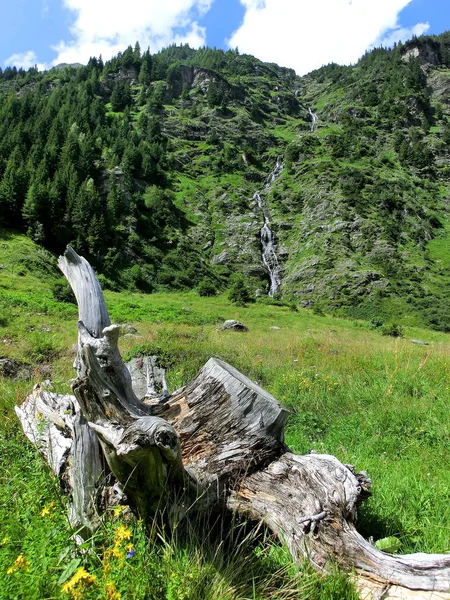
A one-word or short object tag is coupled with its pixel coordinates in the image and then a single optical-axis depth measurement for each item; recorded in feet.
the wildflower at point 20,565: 6.72
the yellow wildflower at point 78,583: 6.20
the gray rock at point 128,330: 55.81
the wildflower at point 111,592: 6.43
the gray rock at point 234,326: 76.54
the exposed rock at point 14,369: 30.97
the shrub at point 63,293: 85.35
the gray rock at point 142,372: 30.50
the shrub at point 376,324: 110.21
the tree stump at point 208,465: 8.66
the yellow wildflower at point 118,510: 8.30
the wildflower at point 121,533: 7.39
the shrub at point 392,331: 100.12
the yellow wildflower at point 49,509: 8.71
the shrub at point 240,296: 132.26
